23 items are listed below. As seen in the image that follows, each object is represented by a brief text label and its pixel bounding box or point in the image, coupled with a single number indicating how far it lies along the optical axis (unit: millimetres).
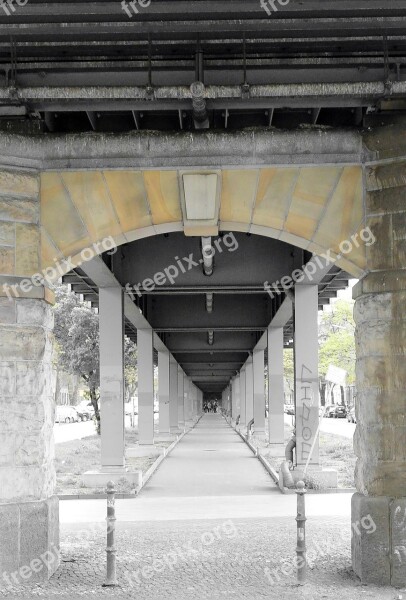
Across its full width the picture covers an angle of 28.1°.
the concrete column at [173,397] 39781
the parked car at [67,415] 73744
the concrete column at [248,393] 44188
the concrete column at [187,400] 56300
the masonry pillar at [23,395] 9016
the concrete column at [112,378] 18609
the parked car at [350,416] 63125
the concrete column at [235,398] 60422
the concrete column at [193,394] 70050
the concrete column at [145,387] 27703
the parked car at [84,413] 80338
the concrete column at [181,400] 47788
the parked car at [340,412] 73469
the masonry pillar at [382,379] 8977
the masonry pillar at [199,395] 94500
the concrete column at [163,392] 36188
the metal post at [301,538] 8855
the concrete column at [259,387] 36469
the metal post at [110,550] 8875
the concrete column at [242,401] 48844
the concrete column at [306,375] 18734
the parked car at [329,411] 75419
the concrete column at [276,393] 28091
